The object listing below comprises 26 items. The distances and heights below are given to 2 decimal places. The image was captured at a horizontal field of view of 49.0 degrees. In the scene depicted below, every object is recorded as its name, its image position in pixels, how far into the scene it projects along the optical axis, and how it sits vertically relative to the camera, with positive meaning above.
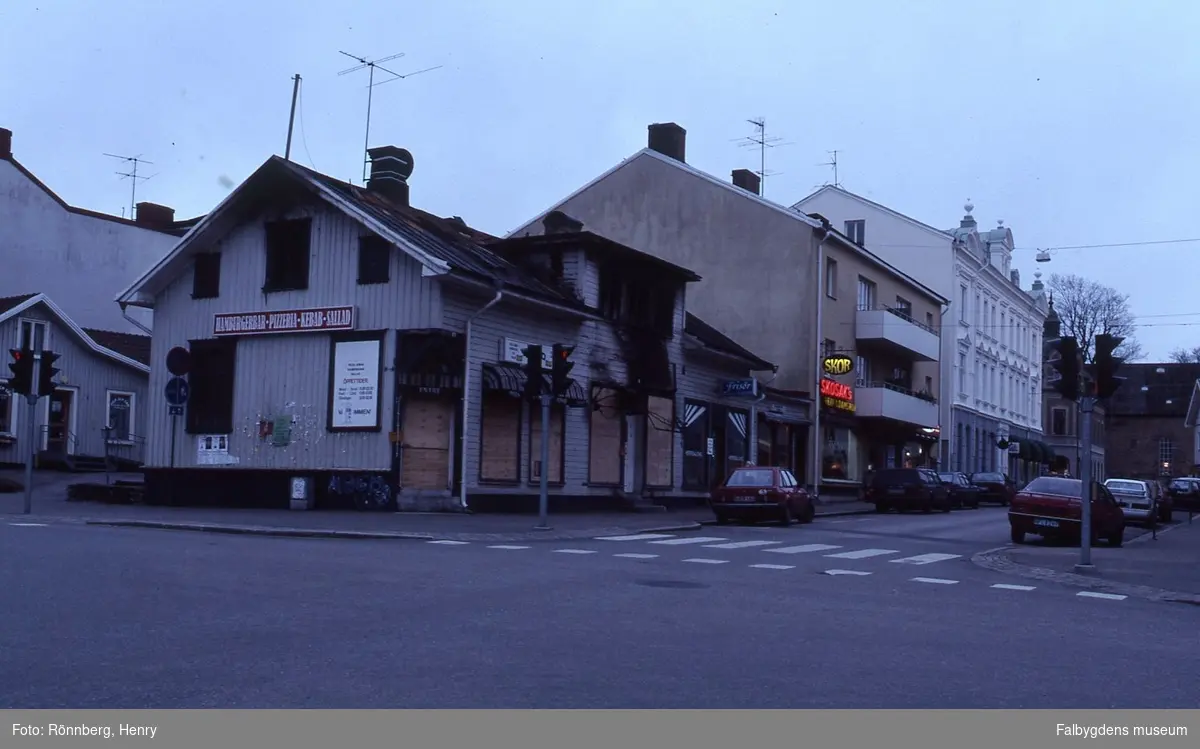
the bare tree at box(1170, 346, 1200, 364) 111.49 +10.03
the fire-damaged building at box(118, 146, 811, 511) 27.72 +2.16
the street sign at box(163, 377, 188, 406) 26.86 +1.08
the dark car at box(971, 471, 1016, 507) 54.47 -0.77
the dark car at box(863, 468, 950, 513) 41.16 -0.76
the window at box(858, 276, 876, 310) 50.55 +6.63
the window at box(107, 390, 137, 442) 42.41 +0.90
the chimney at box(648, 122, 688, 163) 47.16 +11.44
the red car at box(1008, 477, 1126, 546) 25.83 -0.81
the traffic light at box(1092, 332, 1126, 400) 18.67 +1.49
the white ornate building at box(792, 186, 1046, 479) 59.88 +7.60
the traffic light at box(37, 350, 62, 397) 24.69 +1.22
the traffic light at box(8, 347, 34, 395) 24.23 +1.25
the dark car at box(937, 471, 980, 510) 47.38 -0.82
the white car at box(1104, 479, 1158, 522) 36.28 -0.72
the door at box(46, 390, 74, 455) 40.50 +0.54
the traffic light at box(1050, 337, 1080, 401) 18.80 +1.47
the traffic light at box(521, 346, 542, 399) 23.41 +1.48
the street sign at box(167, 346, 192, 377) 28.20 +1.81
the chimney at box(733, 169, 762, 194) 49.94 +10.68
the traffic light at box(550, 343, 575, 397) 23.47 +1.52
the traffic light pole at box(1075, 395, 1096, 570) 18.89 -0.18
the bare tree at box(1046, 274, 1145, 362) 81.19 +9.93
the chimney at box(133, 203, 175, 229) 55.53 +9.69
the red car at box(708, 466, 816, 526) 29.31 -0.78
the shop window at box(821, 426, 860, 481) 48.12 +0.33
